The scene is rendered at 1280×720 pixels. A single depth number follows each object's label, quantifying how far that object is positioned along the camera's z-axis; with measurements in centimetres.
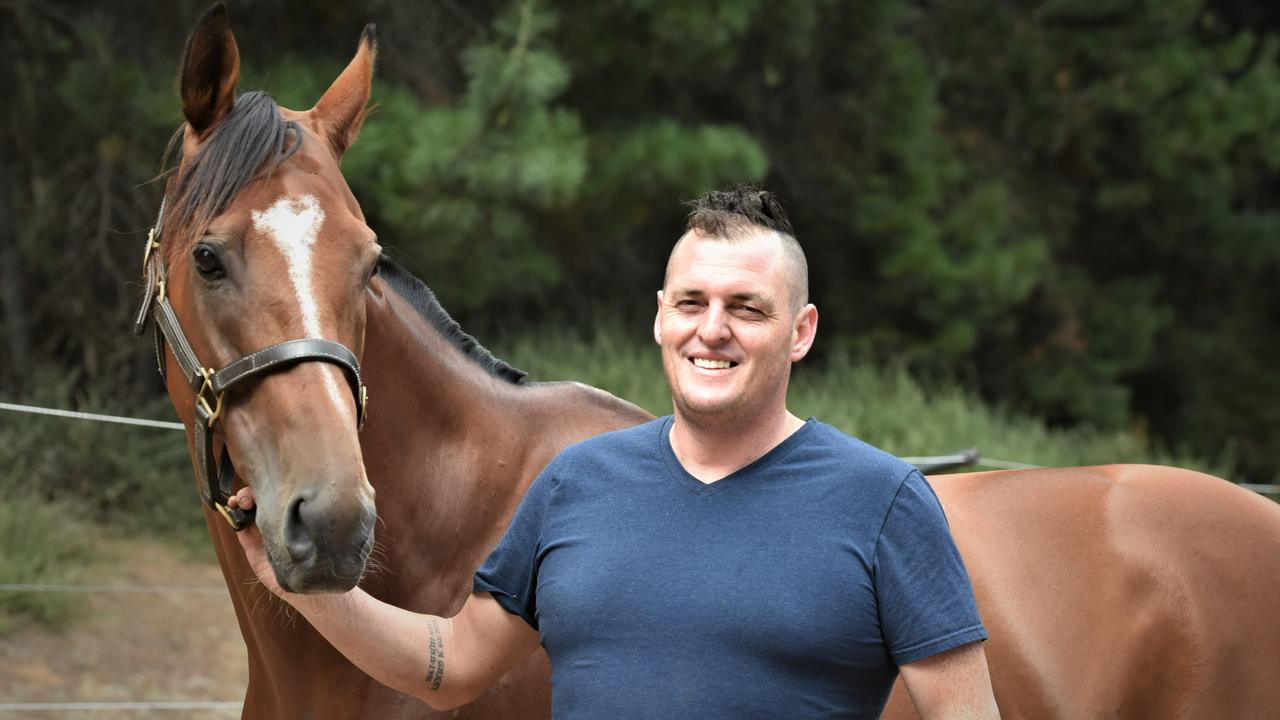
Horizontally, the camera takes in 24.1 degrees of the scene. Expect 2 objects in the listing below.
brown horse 344
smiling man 314
